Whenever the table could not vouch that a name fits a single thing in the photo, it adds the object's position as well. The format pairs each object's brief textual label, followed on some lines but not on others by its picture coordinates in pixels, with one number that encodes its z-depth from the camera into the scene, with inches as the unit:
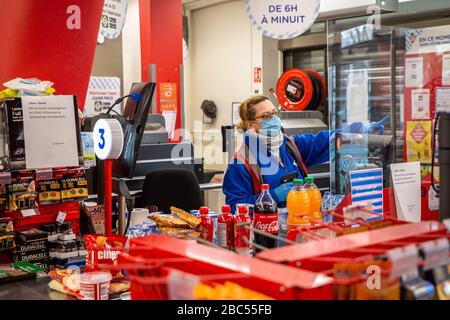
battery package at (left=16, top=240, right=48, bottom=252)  116.3
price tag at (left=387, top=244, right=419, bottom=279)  51.5
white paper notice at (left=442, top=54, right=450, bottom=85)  162.6
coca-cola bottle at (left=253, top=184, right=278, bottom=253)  106.1
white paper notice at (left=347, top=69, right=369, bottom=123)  144.5
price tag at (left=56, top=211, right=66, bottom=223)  121.7
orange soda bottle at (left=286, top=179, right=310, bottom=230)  119.3
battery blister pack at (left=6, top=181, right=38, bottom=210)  114.7
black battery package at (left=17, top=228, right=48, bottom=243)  116.3
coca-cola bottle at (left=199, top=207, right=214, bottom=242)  104.4
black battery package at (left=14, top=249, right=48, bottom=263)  116.3
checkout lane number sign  114.1
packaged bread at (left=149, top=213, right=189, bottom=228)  104.6
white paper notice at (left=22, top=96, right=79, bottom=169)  117.7
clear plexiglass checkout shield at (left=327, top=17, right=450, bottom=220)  136.9
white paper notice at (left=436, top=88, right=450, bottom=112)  158.1
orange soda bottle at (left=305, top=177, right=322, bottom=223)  119.0
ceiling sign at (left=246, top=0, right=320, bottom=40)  173.6
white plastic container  90.4
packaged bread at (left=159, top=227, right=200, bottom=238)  102.1
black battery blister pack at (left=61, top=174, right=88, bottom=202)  122.0
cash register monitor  168.2
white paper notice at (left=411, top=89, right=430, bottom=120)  161.3
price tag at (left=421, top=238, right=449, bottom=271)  54.2
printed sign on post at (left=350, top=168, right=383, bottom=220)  107.2
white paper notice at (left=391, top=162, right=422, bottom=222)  106.0
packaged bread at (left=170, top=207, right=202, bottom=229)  105.4
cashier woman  158.1
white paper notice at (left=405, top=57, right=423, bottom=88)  163.6
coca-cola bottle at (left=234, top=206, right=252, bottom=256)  100.7
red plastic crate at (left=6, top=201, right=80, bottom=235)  117.6
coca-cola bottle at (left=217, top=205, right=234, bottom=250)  102.5
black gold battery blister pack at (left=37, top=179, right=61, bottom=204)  119.3
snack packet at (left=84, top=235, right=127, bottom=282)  99.0
